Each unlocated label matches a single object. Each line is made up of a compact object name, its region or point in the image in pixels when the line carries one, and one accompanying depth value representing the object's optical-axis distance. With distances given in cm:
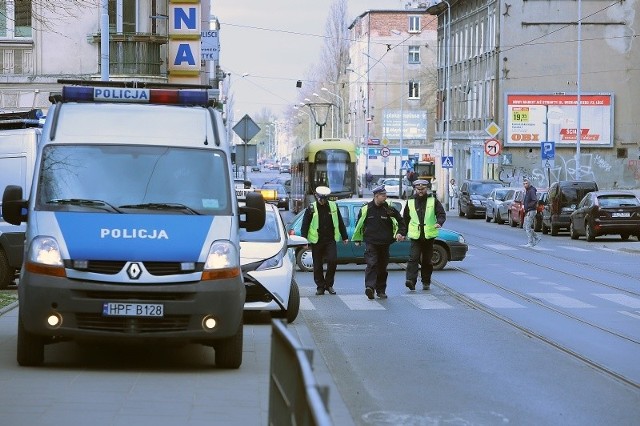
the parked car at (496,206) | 5819
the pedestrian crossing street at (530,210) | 3950
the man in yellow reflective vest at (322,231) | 2247
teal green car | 2834
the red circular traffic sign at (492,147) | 6119
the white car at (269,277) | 1728
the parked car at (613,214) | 4197
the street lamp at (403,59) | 12475
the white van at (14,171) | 2275
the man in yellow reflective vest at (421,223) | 2264
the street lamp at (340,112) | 13875
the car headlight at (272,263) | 1742
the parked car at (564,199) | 4681
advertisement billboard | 7106
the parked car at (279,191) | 6106
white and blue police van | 1152
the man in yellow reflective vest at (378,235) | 2148
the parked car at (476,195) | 6419
